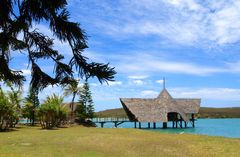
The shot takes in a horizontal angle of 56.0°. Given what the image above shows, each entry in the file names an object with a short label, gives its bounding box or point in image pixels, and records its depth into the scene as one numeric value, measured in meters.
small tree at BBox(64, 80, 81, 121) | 29.67
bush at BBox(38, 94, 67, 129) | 23.36
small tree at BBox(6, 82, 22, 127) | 19.62
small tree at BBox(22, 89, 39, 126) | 28.52
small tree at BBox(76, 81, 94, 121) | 30.59
